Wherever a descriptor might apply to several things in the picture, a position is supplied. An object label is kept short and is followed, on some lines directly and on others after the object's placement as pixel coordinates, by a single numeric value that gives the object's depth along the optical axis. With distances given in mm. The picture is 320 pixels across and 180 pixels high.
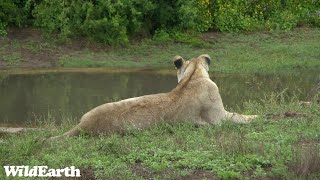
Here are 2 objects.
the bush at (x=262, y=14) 41237
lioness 14478
